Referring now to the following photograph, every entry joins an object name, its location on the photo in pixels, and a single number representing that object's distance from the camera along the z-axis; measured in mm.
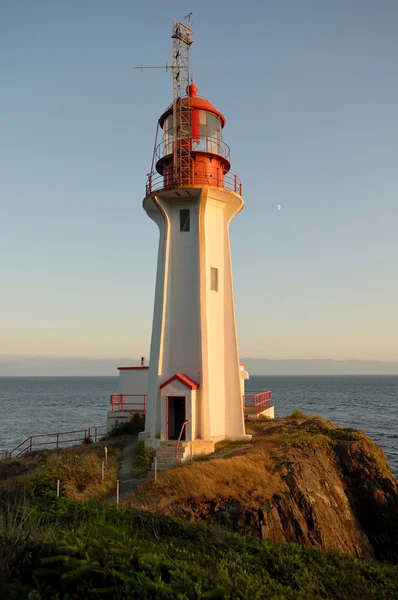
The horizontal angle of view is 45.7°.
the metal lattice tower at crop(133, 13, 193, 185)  19109
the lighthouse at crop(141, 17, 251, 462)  18703
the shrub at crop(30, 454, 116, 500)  12797
